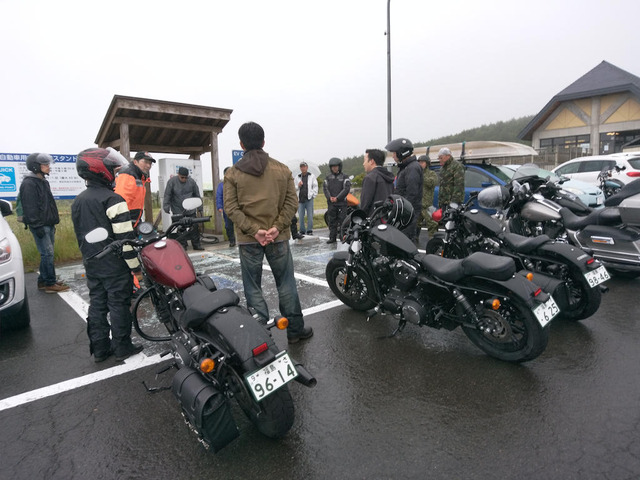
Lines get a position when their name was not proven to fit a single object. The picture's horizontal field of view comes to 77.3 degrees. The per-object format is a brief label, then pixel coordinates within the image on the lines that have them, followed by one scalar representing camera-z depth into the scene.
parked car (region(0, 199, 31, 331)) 3.87
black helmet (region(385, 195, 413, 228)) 3.93
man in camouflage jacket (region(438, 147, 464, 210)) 7.79
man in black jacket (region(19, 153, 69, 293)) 5.47
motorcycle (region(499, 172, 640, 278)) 4.66
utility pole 13.09
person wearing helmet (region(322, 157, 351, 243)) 8.87
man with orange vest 5.14
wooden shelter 8.27
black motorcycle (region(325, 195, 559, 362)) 2.99
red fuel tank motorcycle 2.08
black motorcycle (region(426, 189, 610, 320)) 3.71
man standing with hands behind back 3.38
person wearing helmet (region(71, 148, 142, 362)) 3.37
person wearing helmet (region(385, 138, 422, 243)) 5.36
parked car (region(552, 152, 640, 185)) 10.55
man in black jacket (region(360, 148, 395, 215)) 4.95
